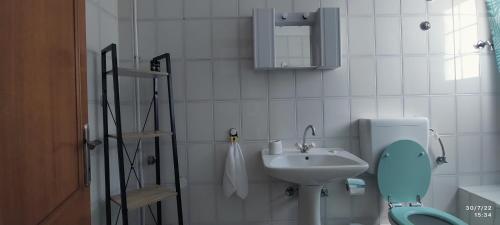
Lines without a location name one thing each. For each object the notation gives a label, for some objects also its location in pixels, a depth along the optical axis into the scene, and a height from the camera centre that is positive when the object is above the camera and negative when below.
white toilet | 1.39 -0.30
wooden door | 0.57 +0.01
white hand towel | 1.42 -0.38
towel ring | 1.45 -0.15
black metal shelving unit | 1.08 -0.19
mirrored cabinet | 1.37 +0.40
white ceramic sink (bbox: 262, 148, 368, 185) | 1.12 -0.28
